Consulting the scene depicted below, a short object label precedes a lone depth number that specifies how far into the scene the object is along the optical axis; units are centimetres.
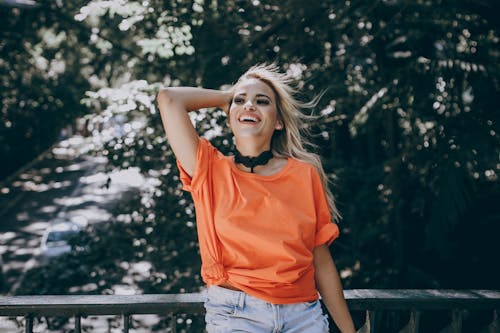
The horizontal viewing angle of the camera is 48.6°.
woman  205
